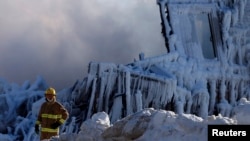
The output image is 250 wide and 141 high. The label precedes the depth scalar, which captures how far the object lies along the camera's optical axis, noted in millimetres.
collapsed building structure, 38562
